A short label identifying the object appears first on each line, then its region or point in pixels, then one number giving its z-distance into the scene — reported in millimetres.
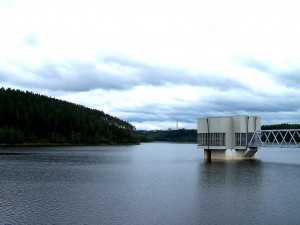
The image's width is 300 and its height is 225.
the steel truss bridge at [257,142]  77456
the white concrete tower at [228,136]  79250
